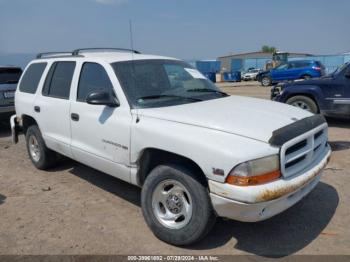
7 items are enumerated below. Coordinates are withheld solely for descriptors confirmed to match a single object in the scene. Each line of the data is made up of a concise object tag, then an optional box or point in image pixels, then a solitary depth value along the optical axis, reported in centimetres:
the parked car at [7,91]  867
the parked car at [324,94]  827
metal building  4983
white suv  296
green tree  10300
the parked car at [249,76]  3920
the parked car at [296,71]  2223
